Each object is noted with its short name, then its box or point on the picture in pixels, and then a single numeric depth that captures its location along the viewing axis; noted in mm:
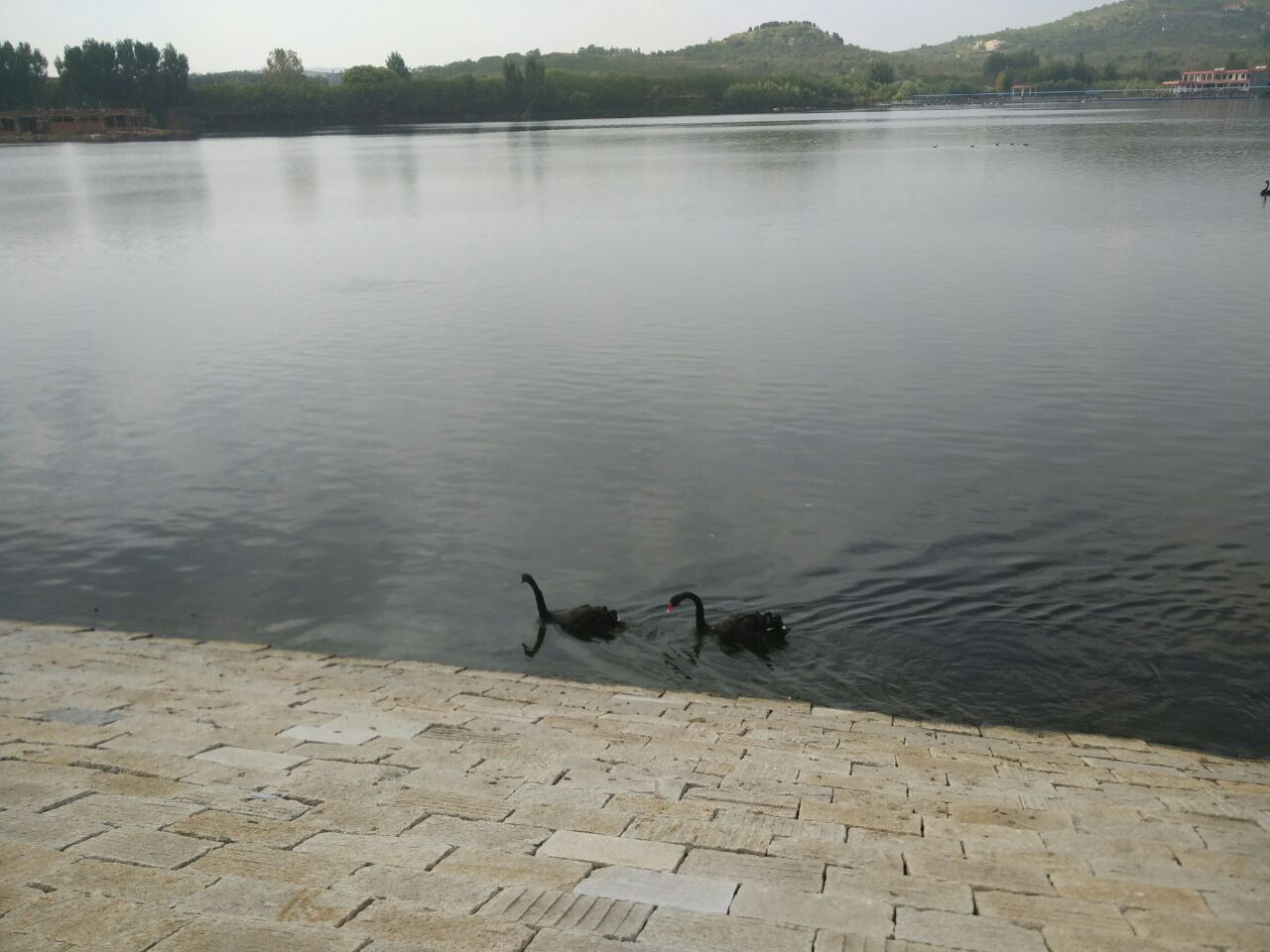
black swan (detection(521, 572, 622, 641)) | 13516
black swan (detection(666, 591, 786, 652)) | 12938
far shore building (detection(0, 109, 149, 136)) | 188125
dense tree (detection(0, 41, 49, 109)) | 185125
